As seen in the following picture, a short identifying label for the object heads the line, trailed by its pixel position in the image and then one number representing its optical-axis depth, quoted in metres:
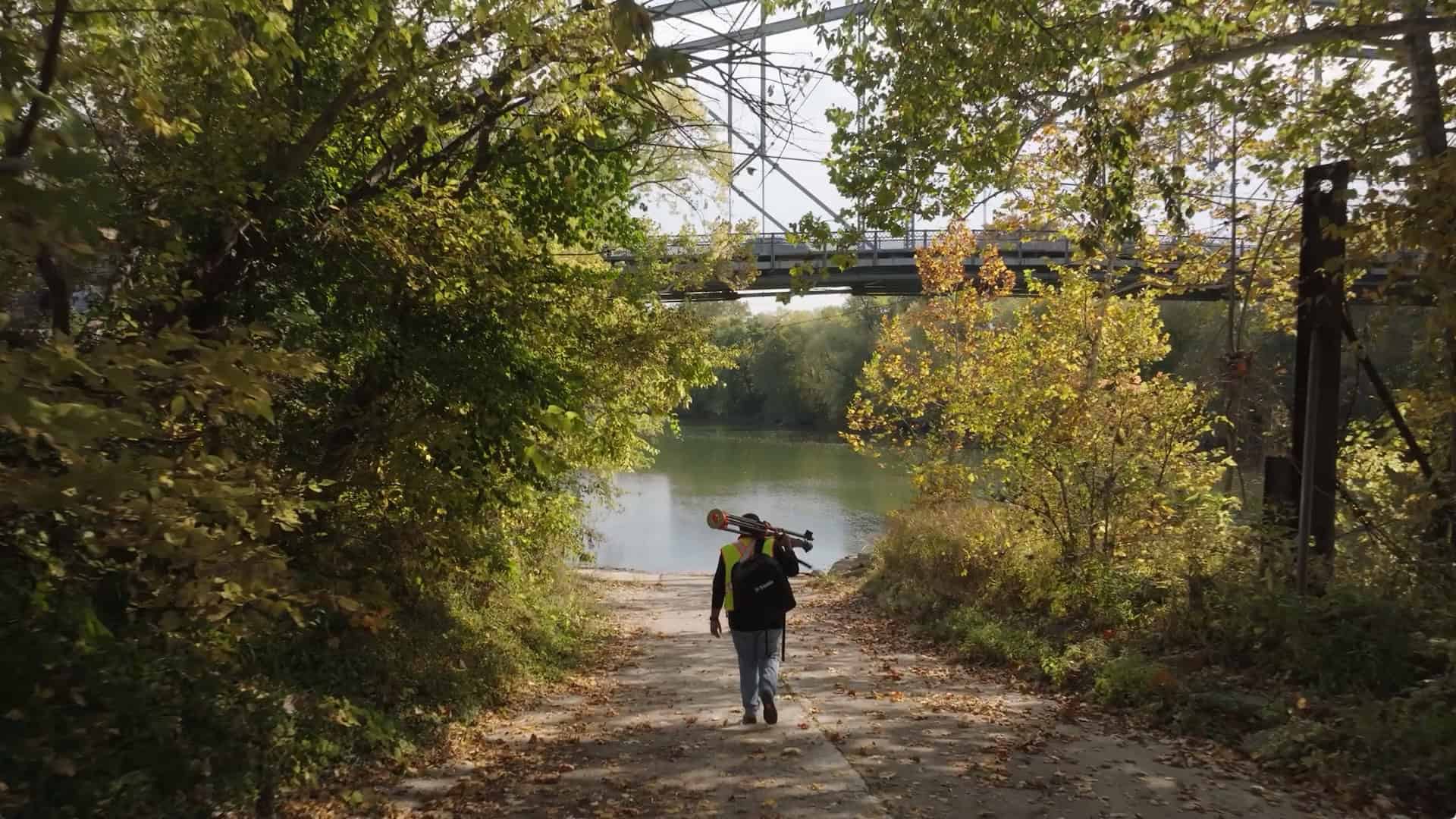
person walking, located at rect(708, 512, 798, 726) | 6.09
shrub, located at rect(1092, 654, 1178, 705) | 6.44
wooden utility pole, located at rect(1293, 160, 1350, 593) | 6.45
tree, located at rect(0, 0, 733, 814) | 3.34
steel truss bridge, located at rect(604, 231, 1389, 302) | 19.81
